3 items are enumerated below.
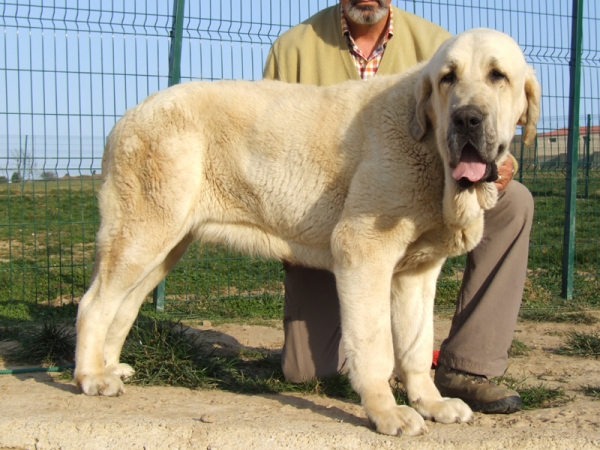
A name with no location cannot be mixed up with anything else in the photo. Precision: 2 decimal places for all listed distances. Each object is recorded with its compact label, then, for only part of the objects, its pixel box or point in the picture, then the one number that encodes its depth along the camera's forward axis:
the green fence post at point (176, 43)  5.89
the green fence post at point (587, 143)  8.05
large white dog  3.03
